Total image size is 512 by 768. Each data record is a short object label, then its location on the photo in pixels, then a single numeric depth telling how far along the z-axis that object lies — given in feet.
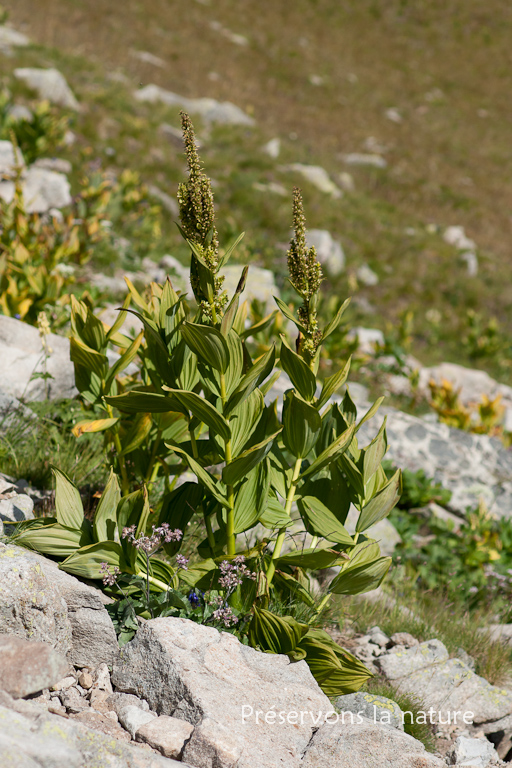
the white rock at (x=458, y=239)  53.93
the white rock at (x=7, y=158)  26.94
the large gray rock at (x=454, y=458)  19.53
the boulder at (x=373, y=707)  8.93
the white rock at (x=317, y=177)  48.91
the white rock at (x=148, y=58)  65.41
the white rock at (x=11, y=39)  43.68
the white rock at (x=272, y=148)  50.29
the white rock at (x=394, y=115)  90.02
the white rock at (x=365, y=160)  65.05
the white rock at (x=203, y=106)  51.47
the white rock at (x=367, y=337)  31.21
